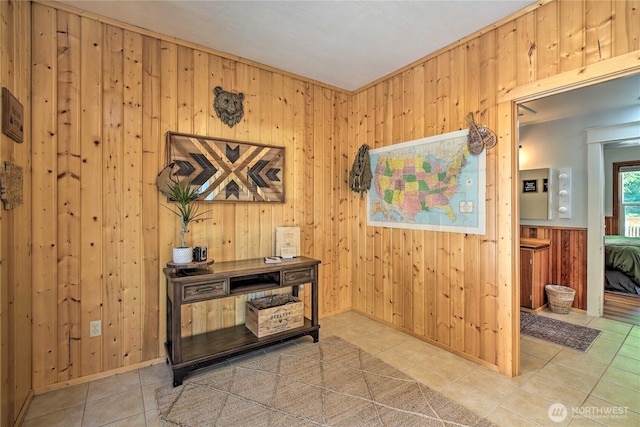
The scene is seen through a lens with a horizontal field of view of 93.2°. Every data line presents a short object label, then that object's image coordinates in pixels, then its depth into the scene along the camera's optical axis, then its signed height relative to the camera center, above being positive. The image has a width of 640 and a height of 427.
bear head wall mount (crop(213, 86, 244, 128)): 2.88 +1.04
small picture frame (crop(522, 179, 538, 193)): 4.47 +0.42
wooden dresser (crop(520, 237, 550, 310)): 3.90 -0.80
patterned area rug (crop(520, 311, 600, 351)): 2.99 -1.27
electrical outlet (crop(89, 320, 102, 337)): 2.36 -0.89
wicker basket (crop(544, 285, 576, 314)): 3.79 -1.08
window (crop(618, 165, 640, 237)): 6.09 +0.22
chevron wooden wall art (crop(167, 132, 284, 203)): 2.69 +0.45
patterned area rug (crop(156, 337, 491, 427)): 1.89 -1.28
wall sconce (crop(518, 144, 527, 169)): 4.67 +0.88
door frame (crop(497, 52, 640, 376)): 2.36 -0.18
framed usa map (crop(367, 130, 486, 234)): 2.62 +0.27
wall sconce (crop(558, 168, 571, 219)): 4.11 +0.28
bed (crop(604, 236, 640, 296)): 4.50 -0.81
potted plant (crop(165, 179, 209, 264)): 2.42 +0.06
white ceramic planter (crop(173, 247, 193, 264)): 2.40 -0.33
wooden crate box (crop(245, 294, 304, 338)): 2.73 -0.95
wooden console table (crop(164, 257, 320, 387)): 2.27 -0.65
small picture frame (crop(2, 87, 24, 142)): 1.64 +0.57
